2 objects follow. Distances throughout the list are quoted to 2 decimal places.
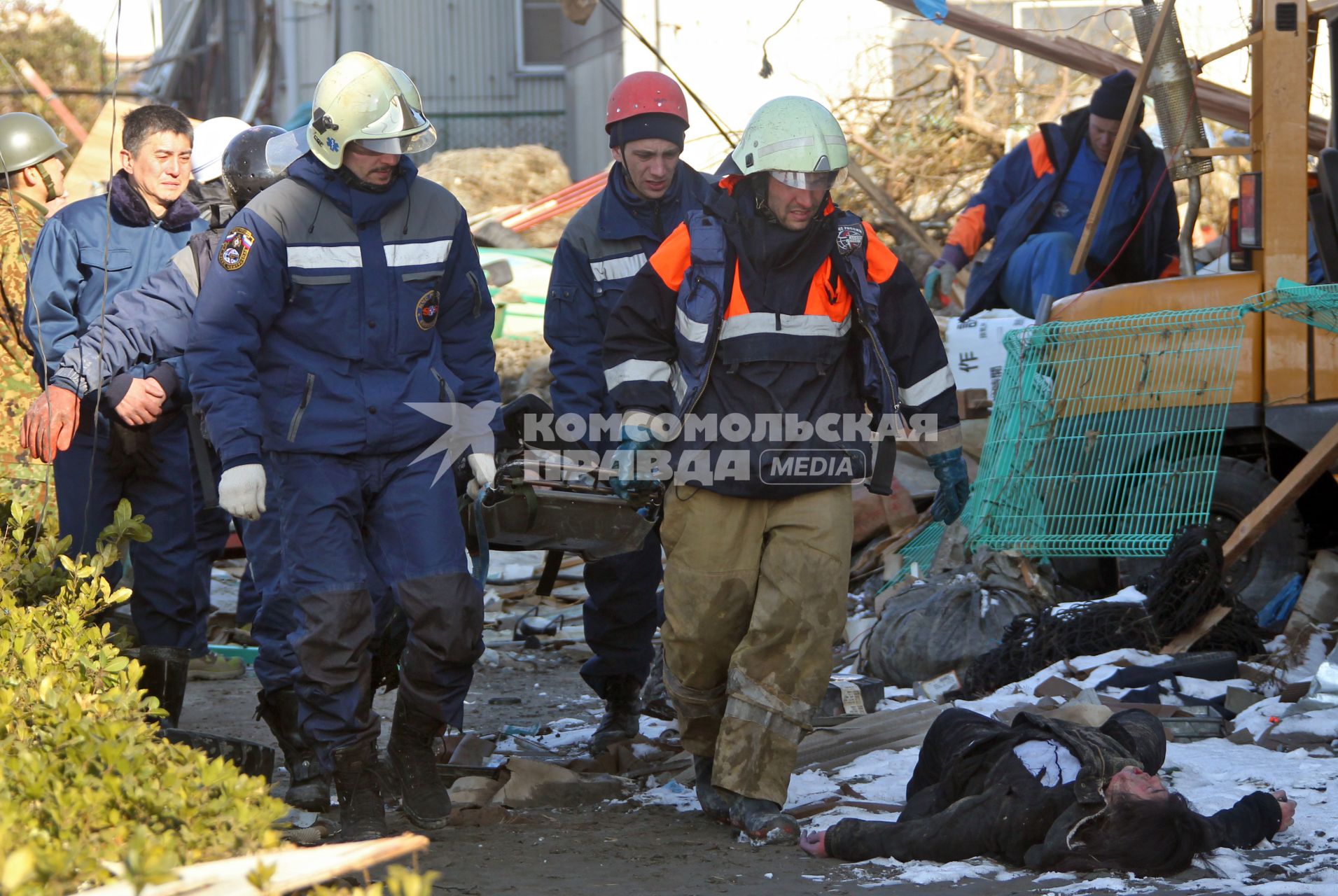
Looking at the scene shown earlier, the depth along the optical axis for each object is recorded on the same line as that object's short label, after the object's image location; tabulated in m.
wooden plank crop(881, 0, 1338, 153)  15.73
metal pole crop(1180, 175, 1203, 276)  14.25
